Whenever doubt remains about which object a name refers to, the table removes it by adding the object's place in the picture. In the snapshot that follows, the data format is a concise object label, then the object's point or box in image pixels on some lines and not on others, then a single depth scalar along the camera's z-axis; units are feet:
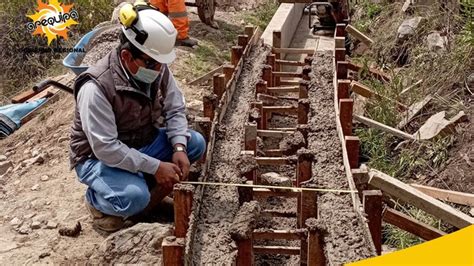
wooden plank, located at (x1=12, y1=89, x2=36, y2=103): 24.24
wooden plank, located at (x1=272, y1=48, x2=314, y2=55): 21.68
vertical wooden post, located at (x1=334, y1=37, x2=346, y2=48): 19.76
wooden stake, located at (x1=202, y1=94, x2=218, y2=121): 14.82
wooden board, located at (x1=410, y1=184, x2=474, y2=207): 14.23
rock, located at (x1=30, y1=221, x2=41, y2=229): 13.75
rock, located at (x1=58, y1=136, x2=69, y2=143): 18.67
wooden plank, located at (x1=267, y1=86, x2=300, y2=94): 18.75
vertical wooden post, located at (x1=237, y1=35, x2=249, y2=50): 20.77
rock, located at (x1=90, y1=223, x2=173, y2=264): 11.43
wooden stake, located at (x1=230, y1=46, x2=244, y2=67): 19.67
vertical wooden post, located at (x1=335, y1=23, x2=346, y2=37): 21.81
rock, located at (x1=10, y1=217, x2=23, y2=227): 14.03
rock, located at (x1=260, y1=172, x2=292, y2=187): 14.65
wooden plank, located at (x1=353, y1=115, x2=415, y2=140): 17.51
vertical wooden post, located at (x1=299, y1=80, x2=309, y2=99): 16.96
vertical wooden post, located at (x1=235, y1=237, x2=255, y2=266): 10.48
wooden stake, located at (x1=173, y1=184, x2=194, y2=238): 10.61
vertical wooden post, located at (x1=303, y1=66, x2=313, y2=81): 18.48
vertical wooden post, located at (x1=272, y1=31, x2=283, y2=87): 22.00
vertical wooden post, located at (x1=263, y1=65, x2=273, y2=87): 18.92
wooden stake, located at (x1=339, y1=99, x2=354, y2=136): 13.99
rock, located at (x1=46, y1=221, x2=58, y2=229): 13.66
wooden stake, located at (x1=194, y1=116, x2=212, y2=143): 14.42
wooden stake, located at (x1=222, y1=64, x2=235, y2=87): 17.84
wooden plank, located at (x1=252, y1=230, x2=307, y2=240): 11.31
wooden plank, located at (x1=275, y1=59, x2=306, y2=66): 21.05
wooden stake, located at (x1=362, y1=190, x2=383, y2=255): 10.37
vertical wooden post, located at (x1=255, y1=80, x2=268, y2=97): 17.52
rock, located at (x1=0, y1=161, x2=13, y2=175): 18.34
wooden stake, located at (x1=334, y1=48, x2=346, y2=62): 18.42
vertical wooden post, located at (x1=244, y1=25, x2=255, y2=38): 21.75
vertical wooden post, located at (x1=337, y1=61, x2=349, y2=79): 17.04
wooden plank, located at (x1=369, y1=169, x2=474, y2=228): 12.66
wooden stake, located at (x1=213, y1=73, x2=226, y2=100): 16.65
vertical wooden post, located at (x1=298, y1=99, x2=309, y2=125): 15.51
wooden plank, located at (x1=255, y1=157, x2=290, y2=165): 13.88
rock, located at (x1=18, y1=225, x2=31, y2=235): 13.66
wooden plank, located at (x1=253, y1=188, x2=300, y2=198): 12.71
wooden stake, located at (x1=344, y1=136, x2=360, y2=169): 12.28
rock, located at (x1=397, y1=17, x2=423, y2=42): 23.22
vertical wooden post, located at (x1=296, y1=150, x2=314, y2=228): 12.01
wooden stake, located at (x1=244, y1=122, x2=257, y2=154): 13.98
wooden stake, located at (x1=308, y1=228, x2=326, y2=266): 10.14
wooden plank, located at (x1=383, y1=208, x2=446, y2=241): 11.73
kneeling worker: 12.14
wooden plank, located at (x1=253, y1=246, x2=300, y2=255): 12.28
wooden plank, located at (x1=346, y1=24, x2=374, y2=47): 24.67
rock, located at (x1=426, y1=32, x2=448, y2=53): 20.96
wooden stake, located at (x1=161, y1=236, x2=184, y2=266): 9.20
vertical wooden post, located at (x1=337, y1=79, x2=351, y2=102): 15.48
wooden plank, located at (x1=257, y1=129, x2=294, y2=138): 15.35
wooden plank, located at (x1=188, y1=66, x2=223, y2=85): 21.56
